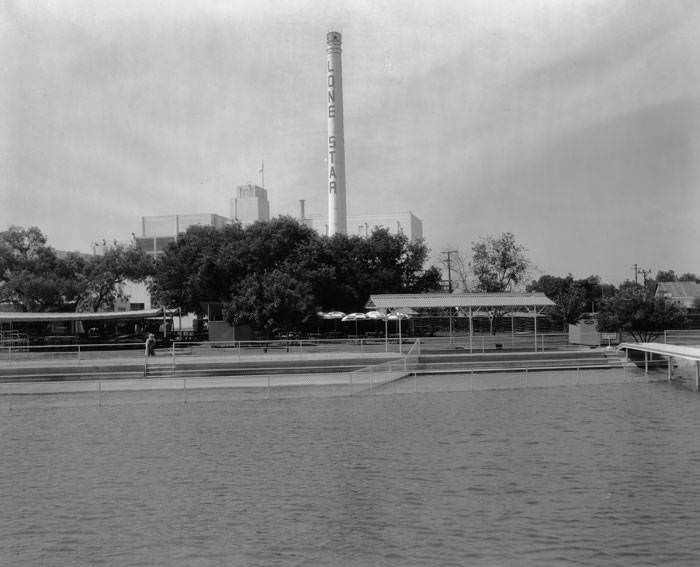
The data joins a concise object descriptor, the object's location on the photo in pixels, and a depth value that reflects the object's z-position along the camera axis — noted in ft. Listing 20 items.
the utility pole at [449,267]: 250.57
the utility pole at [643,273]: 345.02
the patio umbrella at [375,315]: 173.69
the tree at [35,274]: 201.57
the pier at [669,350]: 95.81
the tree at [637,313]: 154.30
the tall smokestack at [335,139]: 284.20
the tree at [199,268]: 183.21
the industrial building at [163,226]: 364.38
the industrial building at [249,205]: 385.70
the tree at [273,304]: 165.07
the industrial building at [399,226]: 361.12
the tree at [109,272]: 221.05
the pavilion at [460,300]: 142.10
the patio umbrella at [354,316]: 178.30
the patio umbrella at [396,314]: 161.33
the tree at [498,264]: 229.04
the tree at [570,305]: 189.57
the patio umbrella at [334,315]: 183.41
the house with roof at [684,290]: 293.84
